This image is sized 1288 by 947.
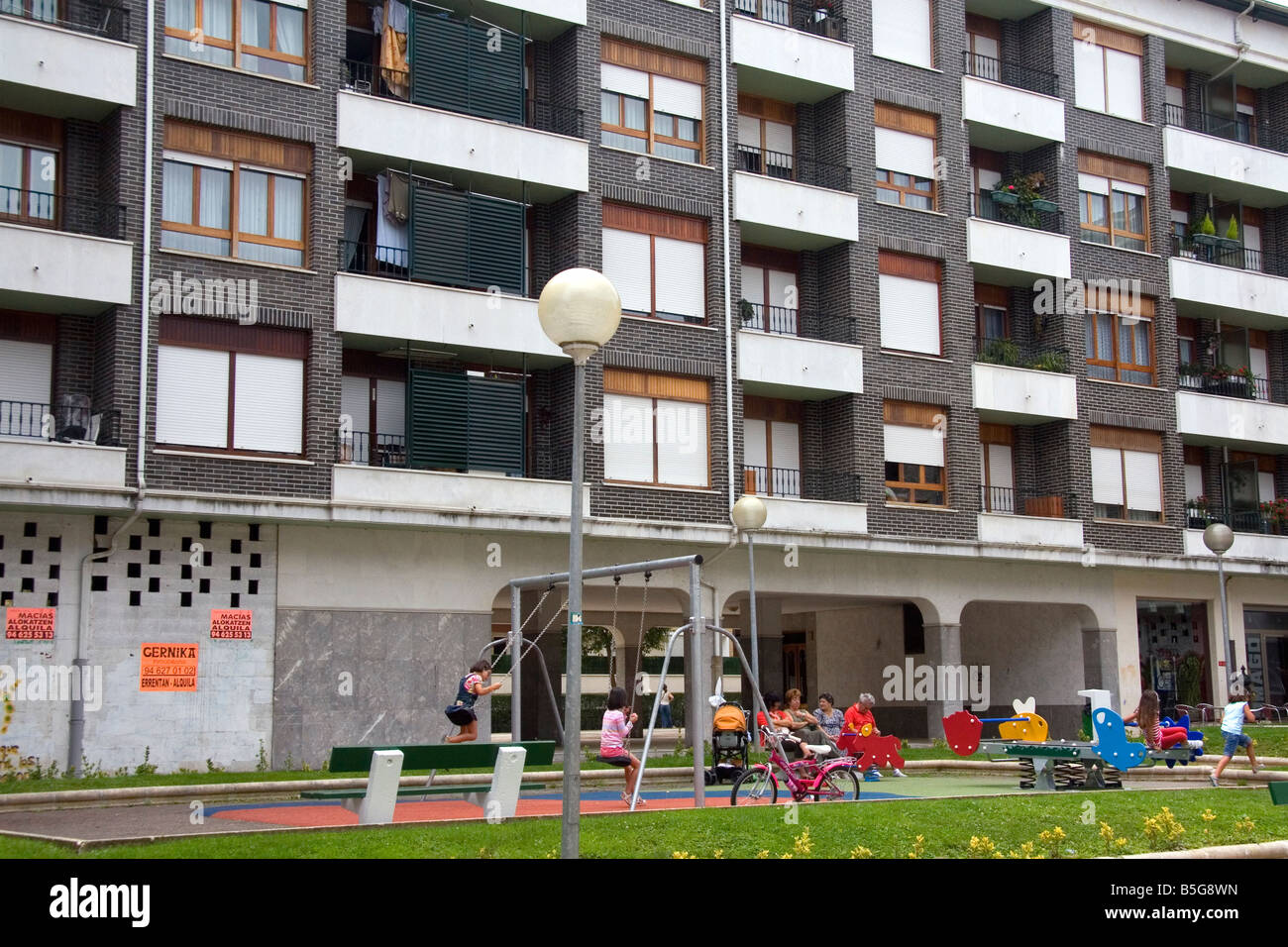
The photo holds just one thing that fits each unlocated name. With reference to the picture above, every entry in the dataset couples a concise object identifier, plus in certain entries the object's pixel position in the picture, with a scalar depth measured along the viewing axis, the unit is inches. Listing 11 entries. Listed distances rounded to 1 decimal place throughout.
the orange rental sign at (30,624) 932.0
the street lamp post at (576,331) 434.0
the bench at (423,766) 637.3
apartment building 984.3
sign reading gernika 976.9
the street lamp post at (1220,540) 1259.2
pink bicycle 716.0
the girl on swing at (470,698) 832.3
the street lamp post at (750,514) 993.5
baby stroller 866.8
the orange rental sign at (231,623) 1004.6
